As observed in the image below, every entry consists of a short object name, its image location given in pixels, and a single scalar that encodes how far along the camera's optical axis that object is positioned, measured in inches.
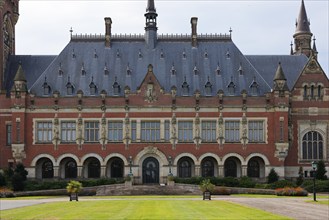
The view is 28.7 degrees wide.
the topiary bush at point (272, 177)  2970.0
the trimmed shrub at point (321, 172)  2979.8
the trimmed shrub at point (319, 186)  2612.5
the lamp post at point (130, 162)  3032.2
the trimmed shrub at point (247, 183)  2827.3
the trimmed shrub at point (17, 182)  2780.3
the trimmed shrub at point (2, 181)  2843.8
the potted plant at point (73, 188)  2138.3
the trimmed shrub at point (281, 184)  2719.0
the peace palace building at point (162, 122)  3080.7
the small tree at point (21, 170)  2913.4
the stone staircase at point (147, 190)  2659.9
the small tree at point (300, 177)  2894.2
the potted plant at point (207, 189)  2099.5
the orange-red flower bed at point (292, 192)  2338.8
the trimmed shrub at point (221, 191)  2512.3
